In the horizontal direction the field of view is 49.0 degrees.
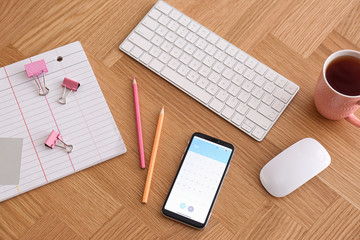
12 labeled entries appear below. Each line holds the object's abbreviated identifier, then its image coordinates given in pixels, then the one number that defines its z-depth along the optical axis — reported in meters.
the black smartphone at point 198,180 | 0.77
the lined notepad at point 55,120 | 0.80
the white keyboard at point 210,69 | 0.84
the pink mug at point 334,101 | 0.75
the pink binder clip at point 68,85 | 0.85
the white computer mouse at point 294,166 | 0.76
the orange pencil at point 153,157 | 0.79
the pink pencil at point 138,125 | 0.81
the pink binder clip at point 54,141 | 0.80
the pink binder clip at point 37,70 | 0.86
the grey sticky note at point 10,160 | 0.79
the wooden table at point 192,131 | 0.78
